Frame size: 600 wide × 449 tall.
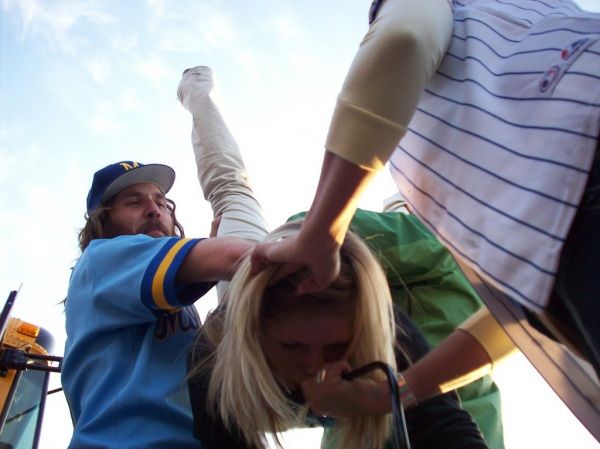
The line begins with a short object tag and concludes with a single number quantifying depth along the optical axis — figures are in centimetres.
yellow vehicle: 313
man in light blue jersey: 156
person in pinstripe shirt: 85
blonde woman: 144
